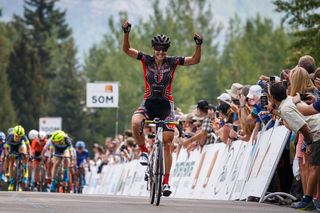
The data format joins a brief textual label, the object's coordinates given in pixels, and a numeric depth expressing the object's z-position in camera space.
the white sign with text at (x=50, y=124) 60.19
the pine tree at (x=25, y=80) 129.25
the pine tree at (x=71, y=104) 128.75
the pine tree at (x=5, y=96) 119.61
